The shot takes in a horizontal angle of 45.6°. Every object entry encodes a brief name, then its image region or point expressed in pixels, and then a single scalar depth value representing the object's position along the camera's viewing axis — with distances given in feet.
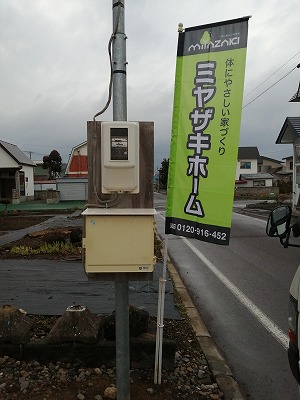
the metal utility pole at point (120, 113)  8.32
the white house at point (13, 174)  111.24
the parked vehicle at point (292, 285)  7.16
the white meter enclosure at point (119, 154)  8.02
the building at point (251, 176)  167.32
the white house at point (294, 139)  64.16
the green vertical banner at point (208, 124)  8.87
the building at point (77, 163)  139.03
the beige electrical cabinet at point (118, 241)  8.10
